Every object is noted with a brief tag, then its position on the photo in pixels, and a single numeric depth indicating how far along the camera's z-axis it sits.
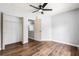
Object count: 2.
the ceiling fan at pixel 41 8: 2.05
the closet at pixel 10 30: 2.01
